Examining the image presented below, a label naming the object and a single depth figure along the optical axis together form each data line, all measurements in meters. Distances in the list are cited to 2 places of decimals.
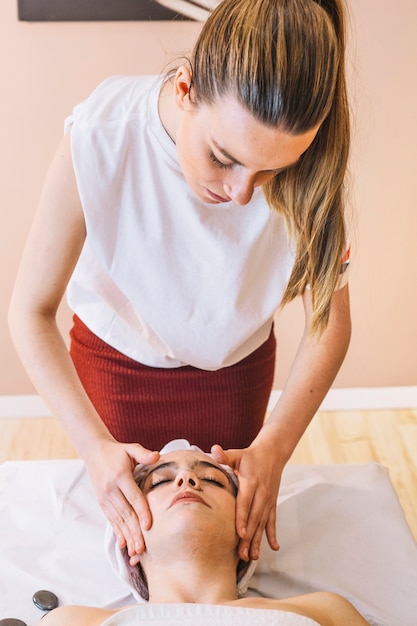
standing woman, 1.25
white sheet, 1.78
